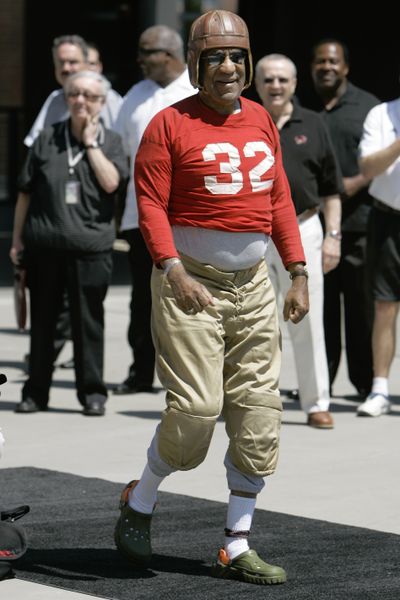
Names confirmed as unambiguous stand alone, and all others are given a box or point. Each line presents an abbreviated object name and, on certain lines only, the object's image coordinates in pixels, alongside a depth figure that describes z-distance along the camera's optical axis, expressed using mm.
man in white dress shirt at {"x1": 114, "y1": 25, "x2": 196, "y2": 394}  19594
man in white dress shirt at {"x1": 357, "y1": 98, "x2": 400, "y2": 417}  17937
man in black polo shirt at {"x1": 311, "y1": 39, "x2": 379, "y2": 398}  19359
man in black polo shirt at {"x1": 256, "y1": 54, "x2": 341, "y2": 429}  17219
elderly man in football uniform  11102
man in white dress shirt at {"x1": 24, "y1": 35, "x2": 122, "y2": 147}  21359
